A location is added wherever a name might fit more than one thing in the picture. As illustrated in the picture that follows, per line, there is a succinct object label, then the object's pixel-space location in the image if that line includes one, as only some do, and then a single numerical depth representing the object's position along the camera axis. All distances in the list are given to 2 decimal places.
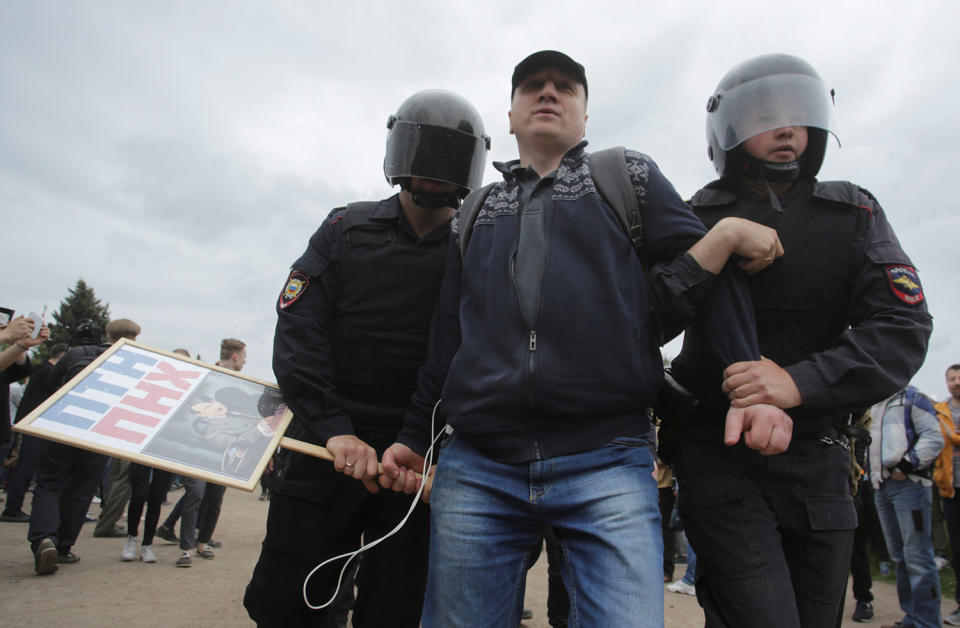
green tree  39.22
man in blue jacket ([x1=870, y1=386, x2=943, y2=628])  4.71
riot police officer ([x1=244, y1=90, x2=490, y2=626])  2.32
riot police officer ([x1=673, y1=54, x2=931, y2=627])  1.72
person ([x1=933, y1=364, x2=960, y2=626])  5.14
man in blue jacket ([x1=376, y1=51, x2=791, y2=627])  1.61
